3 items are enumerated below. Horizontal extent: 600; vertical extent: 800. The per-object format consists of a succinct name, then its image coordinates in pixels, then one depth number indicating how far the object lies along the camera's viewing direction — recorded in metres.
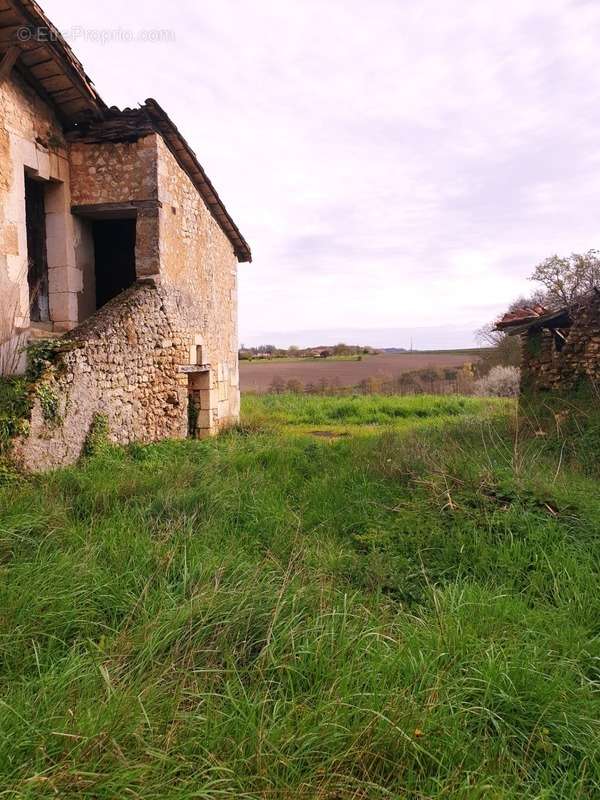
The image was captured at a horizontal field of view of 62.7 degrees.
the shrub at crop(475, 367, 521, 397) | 21.25
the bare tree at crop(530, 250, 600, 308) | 12.04
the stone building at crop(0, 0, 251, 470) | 6.28
